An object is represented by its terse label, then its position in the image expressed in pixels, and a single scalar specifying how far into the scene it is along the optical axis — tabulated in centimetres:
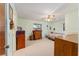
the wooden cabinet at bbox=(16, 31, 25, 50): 129
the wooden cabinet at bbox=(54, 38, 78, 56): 86
